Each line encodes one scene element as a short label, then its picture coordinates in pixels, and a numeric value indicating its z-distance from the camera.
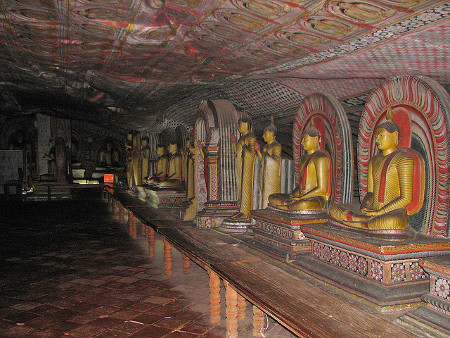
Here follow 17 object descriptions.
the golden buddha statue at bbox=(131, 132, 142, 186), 12.02
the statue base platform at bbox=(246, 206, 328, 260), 4.30
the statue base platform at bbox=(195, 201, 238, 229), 6.44
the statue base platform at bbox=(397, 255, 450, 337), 2.56
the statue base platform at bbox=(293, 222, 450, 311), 3.02
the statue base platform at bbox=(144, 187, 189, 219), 8.60
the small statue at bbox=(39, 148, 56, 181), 16.12
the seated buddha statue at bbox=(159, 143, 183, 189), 8.98
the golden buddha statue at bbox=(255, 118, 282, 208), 5.43
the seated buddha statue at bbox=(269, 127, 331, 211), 4.40
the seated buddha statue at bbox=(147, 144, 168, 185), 9.77
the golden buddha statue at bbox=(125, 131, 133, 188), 13.26
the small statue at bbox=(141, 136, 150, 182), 11.57
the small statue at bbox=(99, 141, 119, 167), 21.41
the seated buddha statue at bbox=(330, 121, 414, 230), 3.28
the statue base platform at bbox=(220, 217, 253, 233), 5.94
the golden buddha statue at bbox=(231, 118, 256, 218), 5.99
